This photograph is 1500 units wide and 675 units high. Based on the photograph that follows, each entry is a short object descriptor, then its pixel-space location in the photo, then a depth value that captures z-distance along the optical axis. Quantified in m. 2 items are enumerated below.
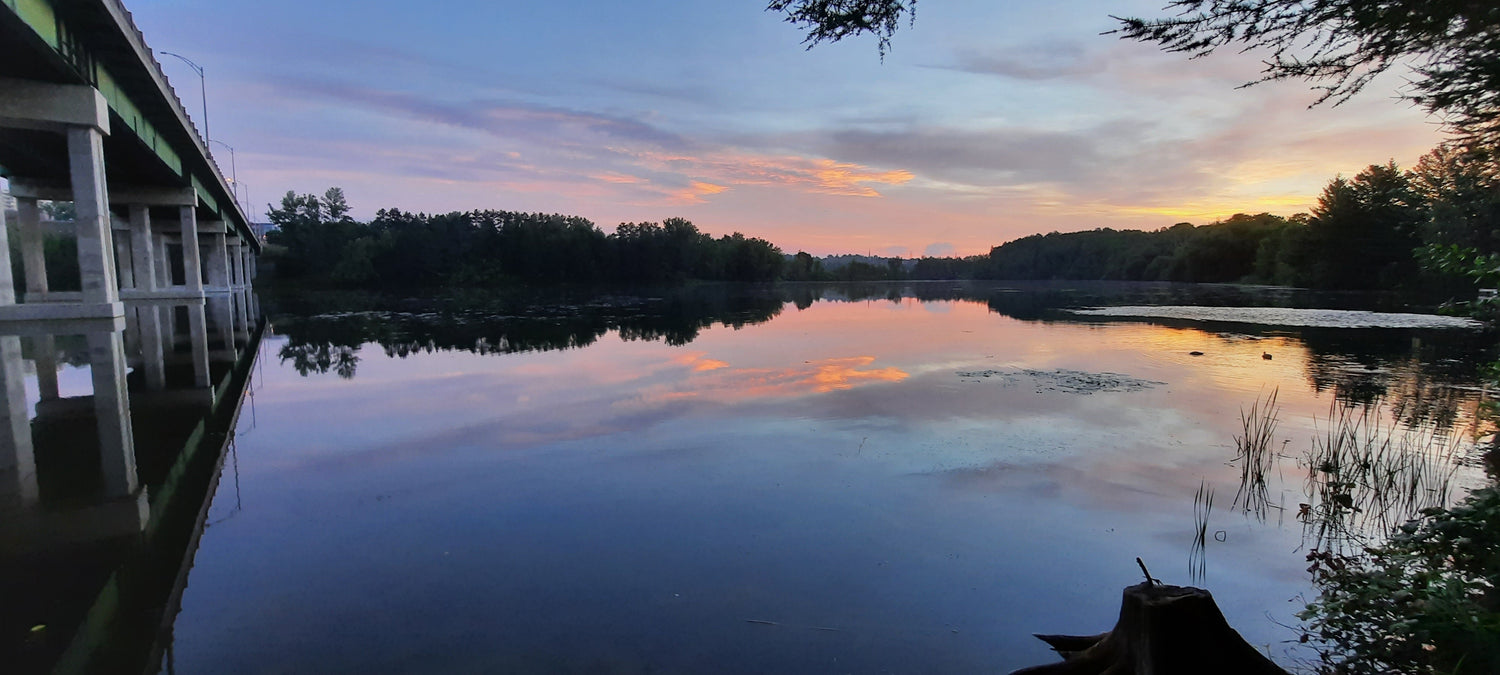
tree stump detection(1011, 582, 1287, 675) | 3.93
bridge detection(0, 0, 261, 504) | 14.87
